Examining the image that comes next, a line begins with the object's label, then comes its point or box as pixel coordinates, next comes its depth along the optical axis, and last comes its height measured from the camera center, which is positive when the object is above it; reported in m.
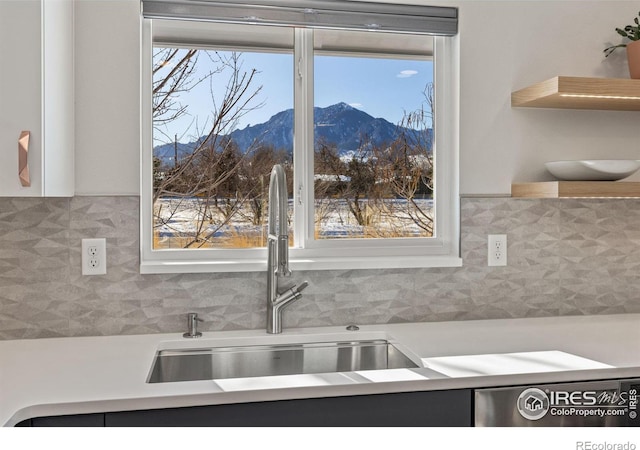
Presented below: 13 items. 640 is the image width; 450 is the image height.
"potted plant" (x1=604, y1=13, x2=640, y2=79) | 2.12 +0.65
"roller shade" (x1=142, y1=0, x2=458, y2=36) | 1.96 +0.74
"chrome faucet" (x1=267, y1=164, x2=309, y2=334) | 1.82 -0.11
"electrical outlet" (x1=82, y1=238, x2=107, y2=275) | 1.92 -0.11
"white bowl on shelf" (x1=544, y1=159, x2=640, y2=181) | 1.97 +0.18
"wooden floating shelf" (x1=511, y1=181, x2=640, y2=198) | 1.93 +0.11
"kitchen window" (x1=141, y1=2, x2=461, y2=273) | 2.06 +0.29
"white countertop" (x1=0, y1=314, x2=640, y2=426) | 1.34 -0.39
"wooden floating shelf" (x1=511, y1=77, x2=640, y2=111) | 1.94 +0.45
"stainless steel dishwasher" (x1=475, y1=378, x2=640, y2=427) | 1.50 -0.49
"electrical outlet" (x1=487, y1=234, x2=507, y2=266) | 2.18 -0.11
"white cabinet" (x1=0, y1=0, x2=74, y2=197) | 1.49 +0.34
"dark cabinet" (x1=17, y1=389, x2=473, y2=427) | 1.33 -0.46
